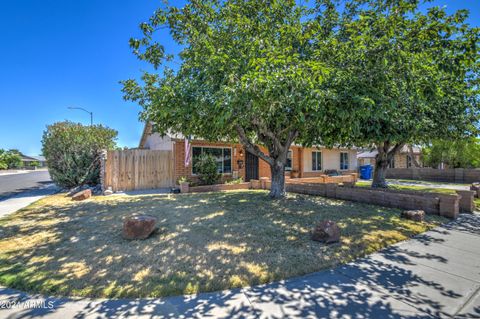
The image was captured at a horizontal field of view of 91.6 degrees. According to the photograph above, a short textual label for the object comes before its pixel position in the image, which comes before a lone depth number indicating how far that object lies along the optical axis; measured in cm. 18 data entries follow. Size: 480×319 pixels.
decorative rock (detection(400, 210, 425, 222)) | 668
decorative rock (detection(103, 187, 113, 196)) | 1105
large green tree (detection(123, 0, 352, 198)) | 509
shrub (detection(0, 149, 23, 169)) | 4621
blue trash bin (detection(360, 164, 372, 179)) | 2206
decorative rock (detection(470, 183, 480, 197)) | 1137
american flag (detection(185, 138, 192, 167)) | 1215
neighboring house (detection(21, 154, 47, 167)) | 6385
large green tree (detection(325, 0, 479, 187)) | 543
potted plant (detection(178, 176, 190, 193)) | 1155
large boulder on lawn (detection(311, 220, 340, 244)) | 490
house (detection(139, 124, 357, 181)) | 1310
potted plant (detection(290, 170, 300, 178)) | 1803
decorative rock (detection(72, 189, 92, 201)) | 965
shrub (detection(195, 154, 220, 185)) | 1291
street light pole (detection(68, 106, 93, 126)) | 1639
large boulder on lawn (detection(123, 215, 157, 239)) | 501
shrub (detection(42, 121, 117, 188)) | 1229
